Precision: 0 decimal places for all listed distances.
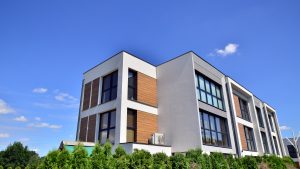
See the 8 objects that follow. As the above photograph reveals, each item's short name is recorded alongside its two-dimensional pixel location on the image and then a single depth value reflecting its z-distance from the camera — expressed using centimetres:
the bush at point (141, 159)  791
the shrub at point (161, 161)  844
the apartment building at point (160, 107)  1269
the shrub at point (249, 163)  1238
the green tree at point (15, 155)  2889
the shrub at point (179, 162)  911
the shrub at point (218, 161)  1051
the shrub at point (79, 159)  662
